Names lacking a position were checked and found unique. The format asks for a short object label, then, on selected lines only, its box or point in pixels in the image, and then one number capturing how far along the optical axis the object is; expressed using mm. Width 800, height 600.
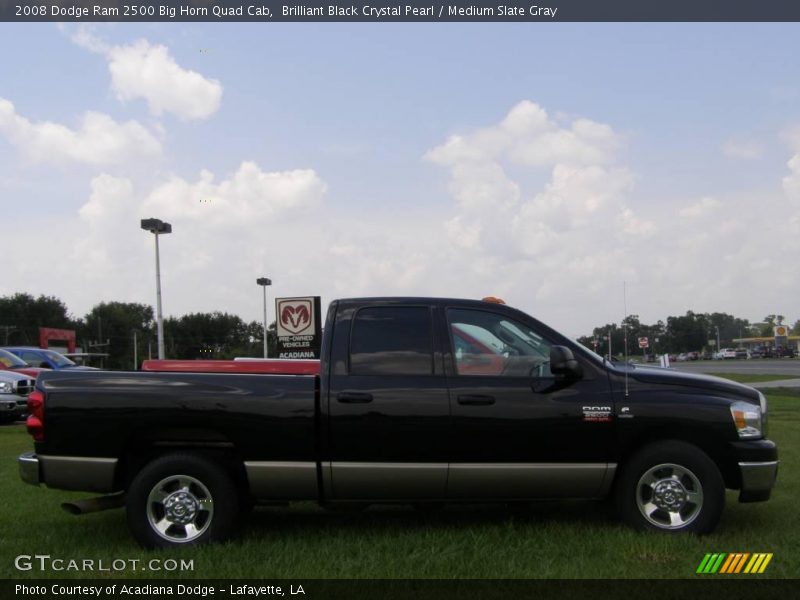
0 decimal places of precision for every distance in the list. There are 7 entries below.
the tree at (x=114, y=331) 106812
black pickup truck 5562
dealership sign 19875
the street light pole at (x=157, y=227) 25719
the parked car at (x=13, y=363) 18109
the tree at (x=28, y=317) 105312
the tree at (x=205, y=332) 90281
